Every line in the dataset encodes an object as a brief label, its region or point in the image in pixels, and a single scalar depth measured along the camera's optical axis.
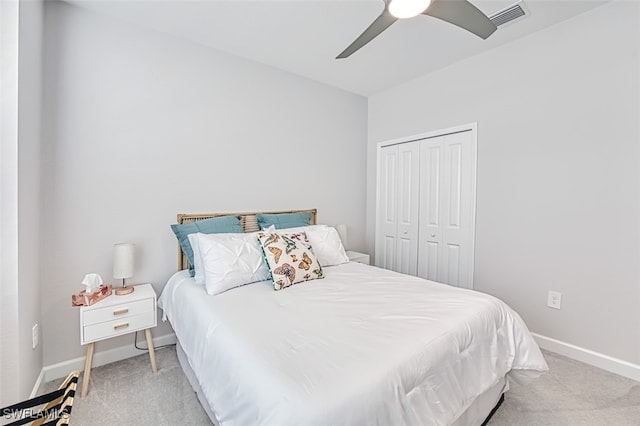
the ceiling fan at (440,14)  1.59
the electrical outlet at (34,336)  1.82
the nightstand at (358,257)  3.40
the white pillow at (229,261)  1.97
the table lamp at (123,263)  2.09
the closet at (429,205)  3.04
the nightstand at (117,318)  1.85
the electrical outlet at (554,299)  2.45
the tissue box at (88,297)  1.88
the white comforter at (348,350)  0.99
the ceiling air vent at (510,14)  2.16
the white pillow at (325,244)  2.61
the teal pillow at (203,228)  2.30
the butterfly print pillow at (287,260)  2.06
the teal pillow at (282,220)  2.87
